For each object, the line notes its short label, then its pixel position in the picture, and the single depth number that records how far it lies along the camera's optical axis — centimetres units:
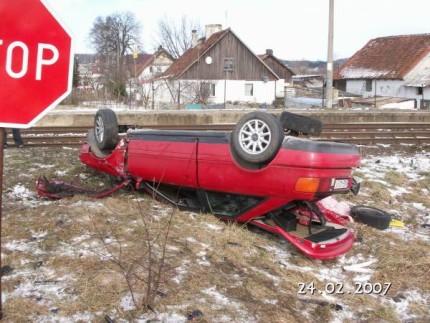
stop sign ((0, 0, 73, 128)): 243
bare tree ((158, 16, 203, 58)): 6228
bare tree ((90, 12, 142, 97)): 6771
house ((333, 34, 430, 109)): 3981
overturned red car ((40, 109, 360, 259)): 443
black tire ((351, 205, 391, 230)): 577
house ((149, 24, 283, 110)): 4200
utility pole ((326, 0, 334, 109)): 2050
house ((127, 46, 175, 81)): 6219
